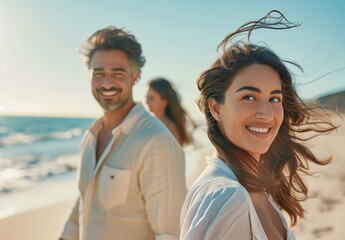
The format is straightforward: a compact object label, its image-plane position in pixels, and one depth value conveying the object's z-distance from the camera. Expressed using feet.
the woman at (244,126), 5.57
